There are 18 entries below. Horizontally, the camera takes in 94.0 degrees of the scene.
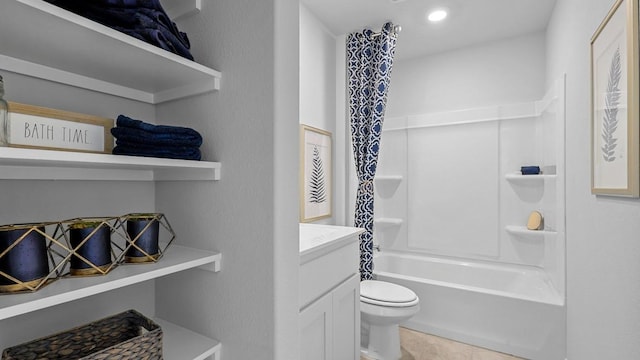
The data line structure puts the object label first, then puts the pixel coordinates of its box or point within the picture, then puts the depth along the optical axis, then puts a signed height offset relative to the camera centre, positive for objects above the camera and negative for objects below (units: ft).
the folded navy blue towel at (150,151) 2.73 +0.27
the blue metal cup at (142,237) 2.80 -0.55
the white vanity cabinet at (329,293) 4.26 -1.86
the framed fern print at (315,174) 8.10 +0.15
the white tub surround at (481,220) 7.00 -1.37
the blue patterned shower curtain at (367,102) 8.72 +2.35
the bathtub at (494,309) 6.75 -3.25
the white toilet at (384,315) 6.56 -3.02
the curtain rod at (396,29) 8.60 +4.31
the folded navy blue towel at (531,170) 8.50 +0.22
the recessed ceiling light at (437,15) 7.86 +4.40
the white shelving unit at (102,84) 2.00 +1.03
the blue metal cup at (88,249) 2.41 -0.57
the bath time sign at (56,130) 2.12 +0.40
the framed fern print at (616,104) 3.28 +0.93
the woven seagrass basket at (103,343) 2.28 -1.37
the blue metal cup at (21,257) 2.02 -0.53
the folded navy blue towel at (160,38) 2.55 +1.27
